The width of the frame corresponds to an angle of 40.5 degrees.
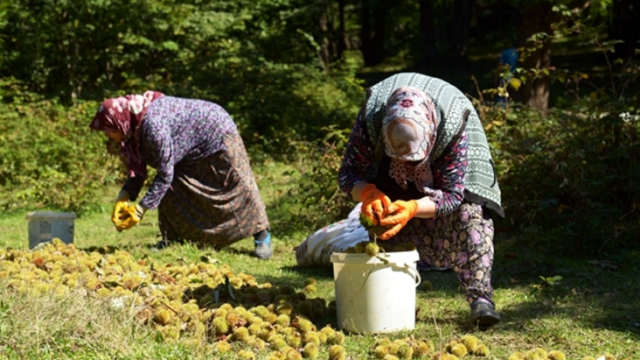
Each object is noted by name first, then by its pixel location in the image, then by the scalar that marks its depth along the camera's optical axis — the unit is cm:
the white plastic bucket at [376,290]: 384
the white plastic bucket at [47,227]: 609
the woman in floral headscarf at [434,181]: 379
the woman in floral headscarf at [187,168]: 584
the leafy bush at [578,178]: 600
